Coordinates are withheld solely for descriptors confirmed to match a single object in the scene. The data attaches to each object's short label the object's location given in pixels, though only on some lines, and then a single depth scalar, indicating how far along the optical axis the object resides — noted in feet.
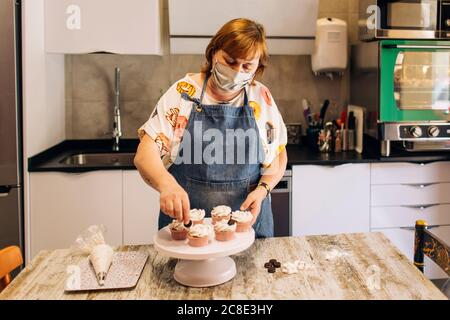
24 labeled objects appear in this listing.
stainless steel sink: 10.12
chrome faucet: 10.14
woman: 5.42
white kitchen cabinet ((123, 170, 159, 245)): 8.64
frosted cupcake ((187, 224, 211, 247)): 4.15
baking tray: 4.17
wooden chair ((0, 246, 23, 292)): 4.55
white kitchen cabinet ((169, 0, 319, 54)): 9.21
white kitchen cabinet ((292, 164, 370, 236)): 8.96
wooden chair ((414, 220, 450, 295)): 4.39
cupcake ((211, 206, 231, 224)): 4.53
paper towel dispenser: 9.80
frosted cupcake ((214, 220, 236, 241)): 4.29
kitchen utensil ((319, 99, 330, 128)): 10.23
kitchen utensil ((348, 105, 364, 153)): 9.59
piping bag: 4.37
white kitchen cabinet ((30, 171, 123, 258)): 8.46
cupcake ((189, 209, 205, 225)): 4.42
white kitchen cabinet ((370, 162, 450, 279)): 9.11
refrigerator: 7.89
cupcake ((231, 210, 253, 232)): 4.49
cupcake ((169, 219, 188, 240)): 4.29
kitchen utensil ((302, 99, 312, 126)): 10.33
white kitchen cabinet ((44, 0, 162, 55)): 8.85
